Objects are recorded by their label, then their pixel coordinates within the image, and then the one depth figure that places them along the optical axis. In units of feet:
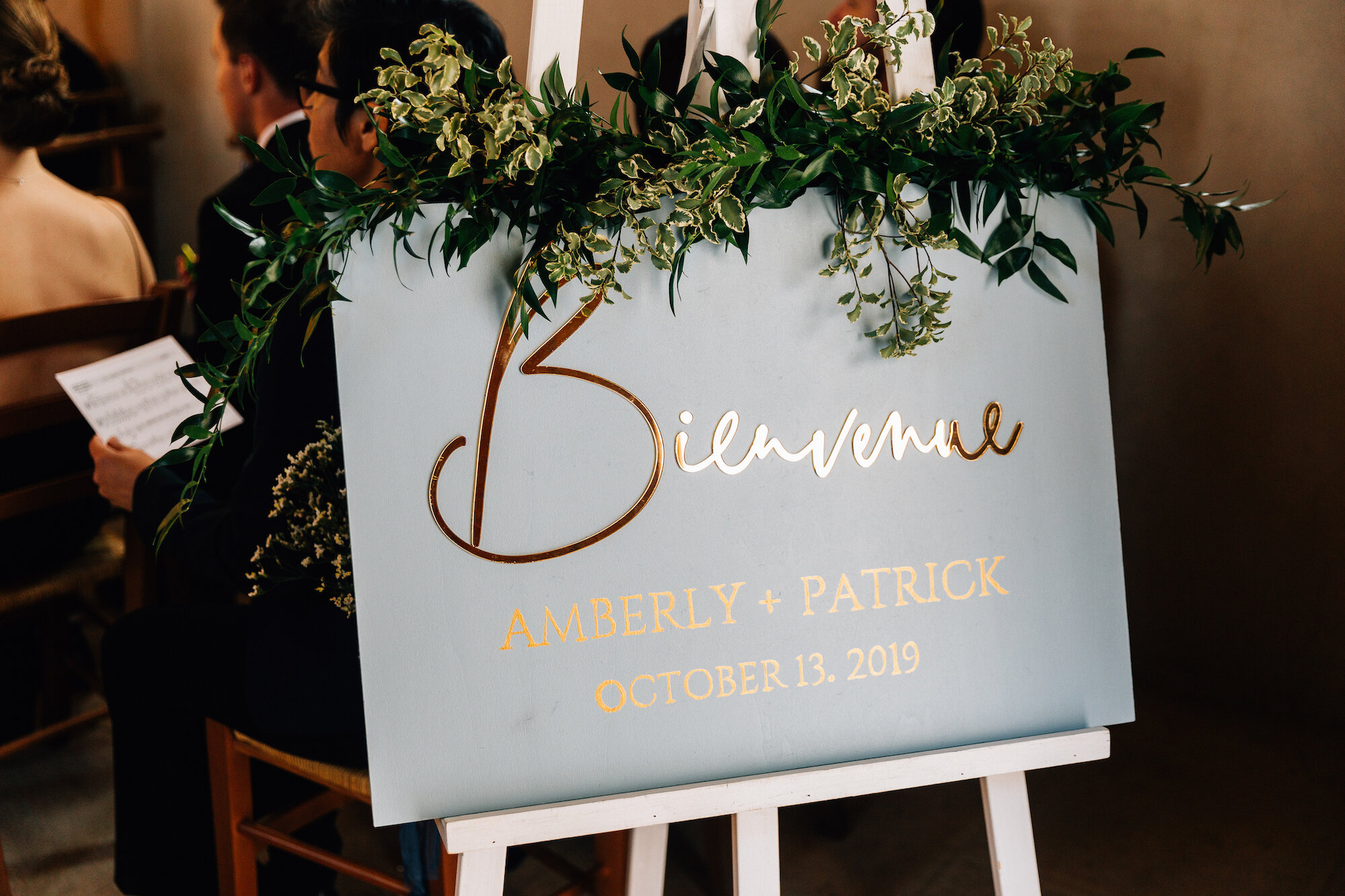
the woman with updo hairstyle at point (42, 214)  7.41
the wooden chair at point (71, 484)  5.83
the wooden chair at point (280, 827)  3.85
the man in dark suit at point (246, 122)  6.07
